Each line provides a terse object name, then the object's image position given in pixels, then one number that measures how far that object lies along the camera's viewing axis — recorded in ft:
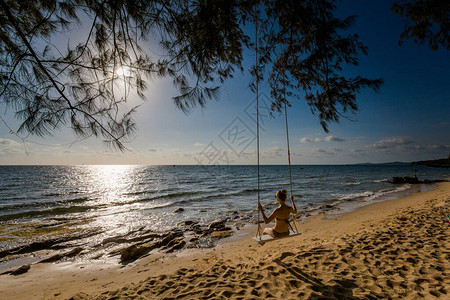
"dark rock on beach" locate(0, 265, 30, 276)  18.06
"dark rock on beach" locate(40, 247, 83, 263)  20.84
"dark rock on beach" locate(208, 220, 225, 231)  29.54
